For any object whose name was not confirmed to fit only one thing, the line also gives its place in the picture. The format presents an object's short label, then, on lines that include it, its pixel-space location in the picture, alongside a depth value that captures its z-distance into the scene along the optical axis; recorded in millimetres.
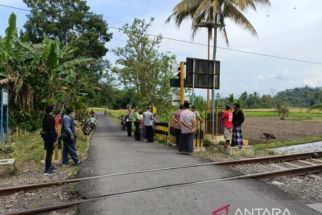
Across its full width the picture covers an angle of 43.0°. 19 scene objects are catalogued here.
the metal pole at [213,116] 17969
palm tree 22391
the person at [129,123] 22848
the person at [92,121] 26003
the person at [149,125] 18828
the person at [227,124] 15491
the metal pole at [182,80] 16830
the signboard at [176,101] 17656
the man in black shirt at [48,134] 10812
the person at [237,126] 14938
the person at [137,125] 20247
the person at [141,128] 20578
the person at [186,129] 13805
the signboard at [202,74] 16688
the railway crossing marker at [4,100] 15703
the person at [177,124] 15930
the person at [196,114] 15063
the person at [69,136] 11789
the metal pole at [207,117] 18781
